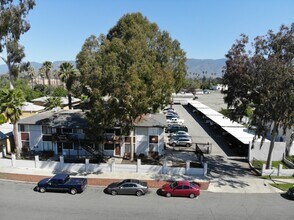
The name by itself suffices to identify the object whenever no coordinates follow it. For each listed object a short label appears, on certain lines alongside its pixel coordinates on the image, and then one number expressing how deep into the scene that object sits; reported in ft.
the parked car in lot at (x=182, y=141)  127.85
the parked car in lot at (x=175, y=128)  152.66
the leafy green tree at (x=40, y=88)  361.57
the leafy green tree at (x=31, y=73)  408.71
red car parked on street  78.33
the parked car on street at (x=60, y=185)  80.89
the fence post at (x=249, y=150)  107.26
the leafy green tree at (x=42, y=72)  355.36
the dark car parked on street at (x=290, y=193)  77.57
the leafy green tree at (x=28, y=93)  269.64
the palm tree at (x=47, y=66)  295.89
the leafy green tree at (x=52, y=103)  161.48
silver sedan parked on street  79.61
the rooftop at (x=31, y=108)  177.13
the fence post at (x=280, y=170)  94.00
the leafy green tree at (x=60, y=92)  286.62
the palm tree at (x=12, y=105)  103.11
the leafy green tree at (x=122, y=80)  85.97
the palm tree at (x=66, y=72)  170.91
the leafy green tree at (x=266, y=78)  83.51
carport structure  116.47
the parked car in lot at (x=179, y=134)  133.90
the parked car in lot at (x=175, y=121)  176.14
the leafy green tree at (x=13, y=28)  118.73
